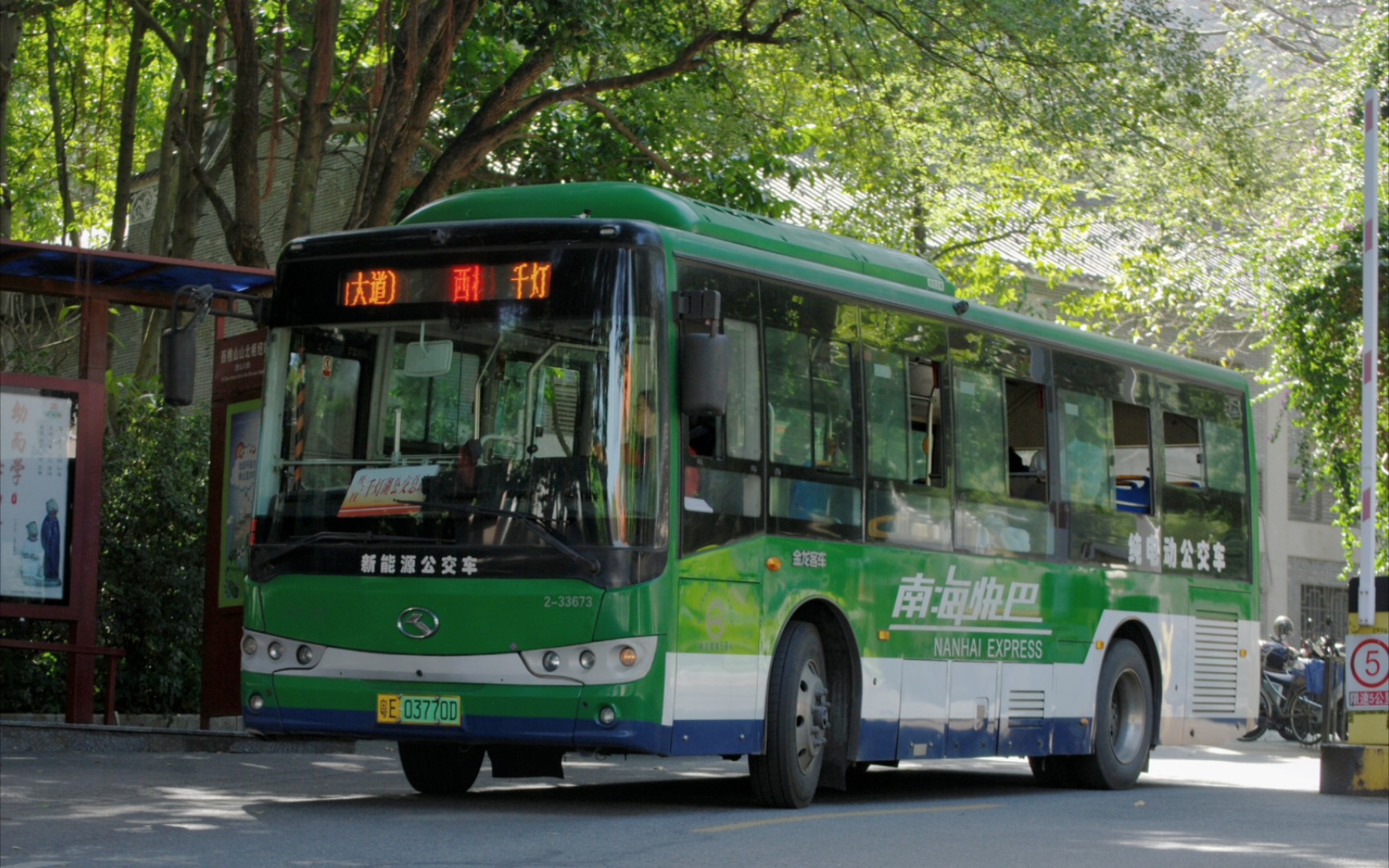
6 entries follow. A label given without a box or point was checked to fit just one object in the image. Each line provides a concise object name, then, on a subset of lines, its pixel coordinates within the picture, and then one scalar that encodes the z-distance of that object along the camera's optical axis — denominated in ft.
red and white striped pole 46.91
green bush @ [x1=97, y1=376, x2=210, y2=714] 58.65
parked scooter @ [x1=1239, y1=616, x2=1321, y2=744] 80.28
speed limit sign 47.44
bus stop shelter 47.62
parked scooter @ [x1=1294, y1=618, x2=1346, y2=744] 78.43
